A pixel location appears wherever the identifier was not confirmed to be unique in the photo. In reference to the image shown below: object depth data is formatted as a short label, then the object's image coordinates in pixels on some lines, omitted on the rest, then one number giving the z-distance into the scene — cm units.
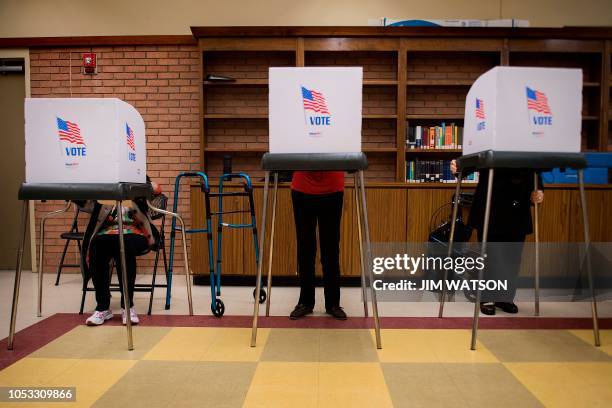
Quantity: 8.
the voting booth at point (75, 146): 222
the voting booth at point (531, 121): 227
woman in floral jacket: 272
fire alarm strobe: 453
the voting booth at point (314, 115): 223
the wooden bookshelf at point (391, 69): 425
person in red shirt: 278
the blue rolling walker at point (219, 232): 287
